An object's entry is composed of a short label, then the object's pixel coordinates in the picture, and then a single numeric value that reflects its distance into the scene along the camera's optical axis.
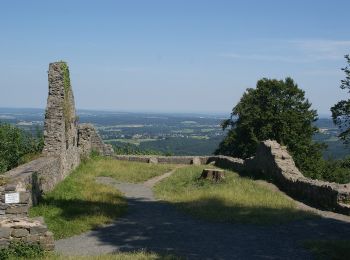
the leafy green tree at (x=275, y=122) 35.84
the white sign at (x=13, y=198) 10.52
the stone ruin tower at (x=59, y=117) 19.06
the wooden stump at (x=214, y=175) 19.16
